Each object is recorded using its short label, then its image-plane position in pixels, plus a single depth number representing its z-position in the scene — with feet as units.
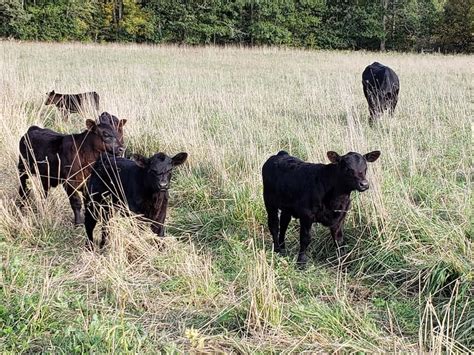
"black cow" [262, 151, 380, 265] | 14.89
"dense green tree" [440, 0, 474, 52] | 131.64
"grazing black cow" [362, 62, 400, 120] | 33.17
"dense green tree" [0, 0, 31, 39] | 117.39
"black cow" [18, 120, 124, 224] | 19.62
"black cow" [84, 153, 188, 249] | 15.61
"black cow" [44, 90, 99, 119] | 32.17
